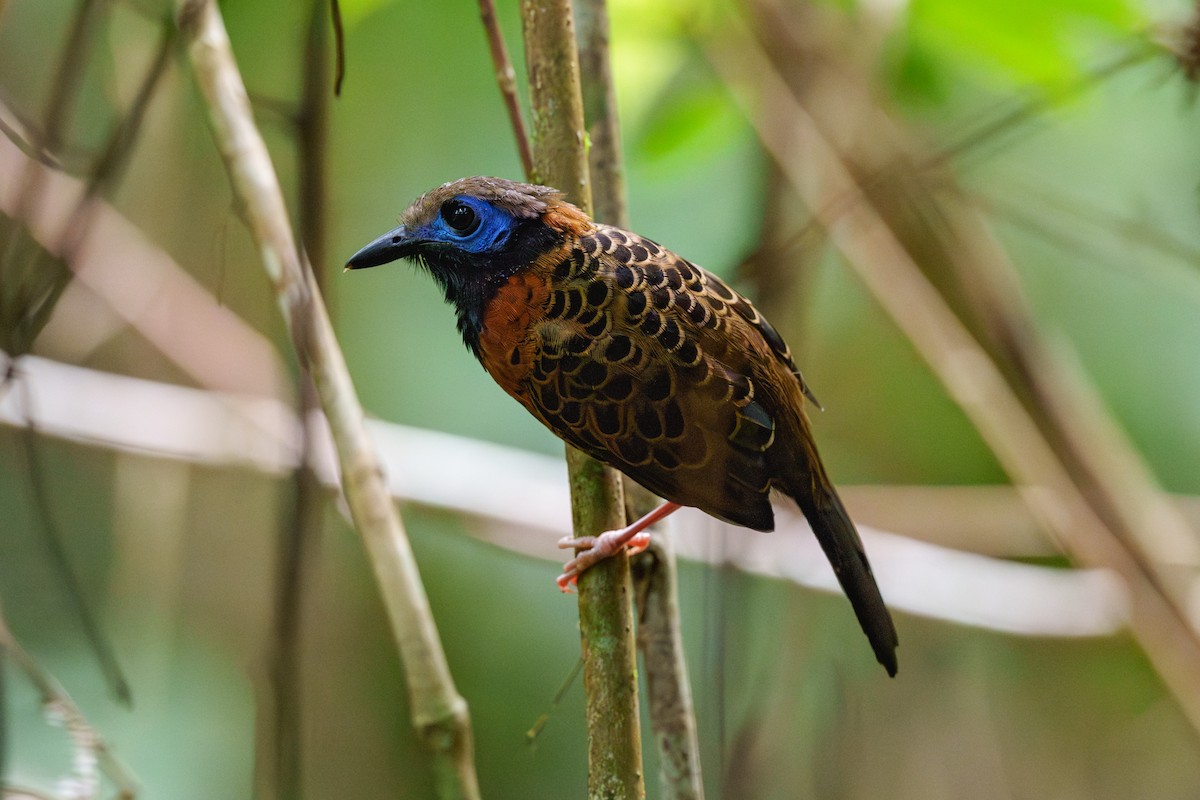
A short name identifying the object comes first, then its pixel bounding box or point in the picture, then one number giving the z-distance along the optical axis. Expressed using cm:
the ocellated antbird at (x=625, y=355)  528
